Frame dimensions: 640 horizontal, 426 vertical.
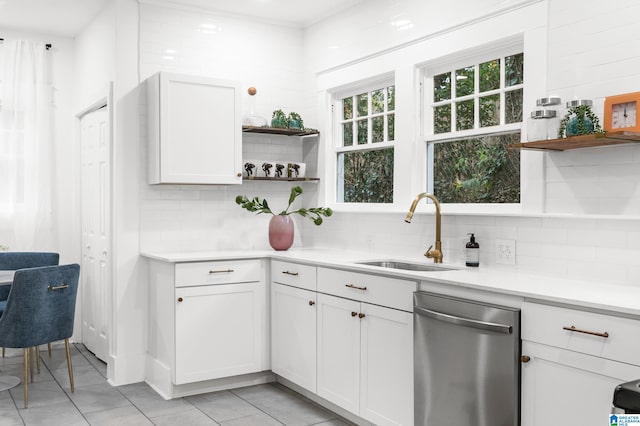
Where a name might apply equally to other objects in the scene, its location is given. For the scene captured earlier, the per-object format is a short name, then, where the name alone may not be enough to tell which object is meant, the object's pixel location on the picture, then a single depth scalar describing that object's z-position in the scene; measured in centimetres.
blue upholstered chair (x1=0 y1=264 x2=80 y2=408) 382
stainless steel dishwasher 251
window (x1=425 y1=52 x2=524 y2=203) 345
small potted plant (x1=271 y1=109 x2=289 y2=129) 477
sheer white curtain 528
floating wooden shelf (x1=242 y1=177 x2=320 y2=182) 469
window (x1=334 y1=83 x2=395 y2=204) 437
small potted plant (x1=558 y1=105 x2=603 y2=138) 272
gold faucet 360
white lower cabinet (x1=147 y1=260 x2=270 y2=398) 400
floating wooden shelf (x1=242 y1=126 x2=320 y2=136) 463
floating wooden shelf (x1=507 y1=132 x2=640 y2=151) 260
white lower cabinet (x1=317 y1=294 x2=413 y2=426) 313
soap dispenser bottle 346
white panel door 477
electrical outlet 332
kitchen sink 362
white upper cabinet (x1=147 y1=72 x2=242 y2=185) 425
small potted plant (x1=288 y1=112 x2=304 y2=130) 481
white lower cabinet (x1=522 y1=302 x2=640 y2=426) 213
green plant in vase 456
